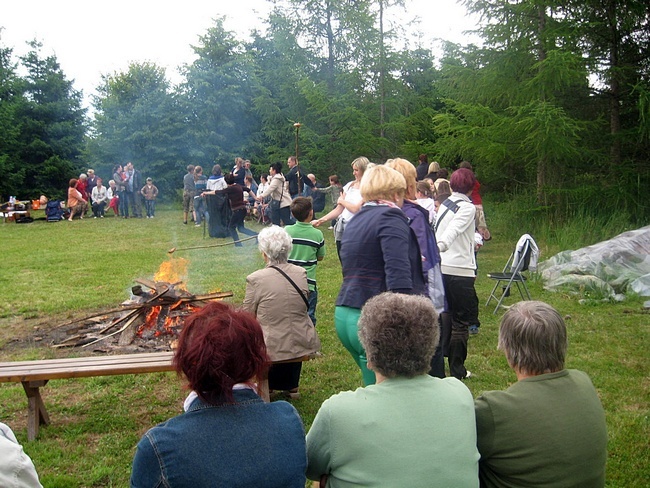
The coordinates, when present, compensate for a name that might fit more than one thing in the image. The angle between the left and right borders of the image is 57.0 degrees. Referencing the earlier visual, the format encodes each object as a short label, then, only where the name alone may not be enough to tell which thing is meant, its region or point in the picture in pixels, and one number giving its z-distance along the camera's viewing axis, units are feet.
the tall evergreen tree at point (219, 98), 91.91
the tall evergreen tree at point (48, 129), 94.38
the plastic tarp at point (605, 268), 27.86
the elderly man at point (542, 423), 7.06
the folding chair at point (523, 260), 25.14
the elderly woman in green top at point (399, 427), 6.54
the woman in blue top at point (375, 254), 11.51
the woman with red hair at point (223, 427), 6.09
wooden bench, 14.01
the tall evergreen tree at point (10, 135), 88.94
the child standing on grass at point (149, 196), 70.08
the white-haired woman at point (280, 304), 15.16
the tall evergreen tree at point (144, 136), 90.33
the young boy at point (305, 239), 19.39
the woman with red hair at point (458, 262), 16.61
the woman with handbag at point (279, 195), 43.34
